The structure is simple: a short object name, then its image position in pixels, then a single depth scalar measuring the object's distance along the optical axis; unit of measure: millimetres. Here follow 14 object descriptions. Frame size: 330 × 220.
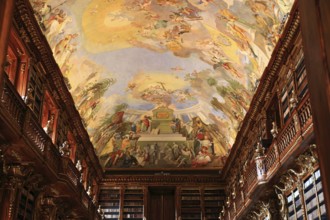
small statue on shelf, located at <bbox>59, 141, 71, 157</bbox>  12680
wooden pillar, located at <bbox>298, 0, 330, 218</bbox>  2767
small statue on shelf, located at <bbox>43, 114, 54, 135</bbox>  12180
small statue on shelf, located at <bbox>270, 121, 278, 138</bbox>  10867
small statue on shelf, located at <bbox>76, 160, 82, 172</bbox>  15589
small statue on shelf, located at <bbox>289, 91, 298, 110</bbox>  9664
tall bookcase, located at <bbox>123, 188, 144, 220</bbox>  19688
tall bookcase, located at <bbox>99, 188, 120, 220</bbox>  19656
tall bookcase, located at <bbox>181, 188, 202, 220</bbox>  19734
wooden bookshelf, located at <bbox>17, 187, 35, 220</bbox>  10906
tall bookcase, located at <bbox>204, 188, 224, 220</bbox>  19703
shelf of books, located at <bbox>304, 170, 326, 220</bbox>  9125
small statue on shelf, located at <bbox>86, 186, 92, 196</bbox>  17034
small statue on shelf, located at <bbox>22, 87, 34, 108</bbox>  10233
